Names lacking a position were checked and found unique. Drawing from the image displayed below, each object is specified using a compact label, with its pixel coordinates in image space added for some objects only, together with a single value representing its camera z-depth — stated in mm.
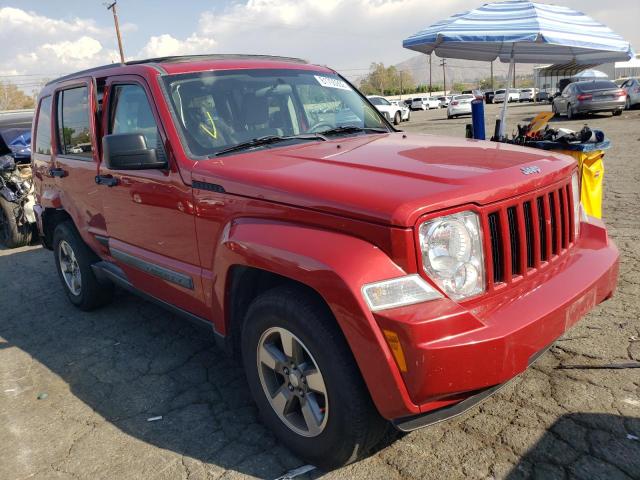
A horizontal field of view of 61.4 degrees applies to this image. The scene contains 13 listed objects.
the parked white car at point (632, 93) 22672
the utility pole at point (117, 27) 40625
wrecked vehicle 7316
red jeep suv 2020
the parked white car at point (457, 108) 31875
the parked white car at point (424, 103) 51344
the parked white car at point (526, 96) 52912
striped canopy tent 6250
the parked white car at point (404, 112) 32475
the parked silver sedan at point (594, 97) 19281
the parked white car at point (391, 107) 27841
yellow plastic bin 4926
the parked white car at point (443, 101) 54625
